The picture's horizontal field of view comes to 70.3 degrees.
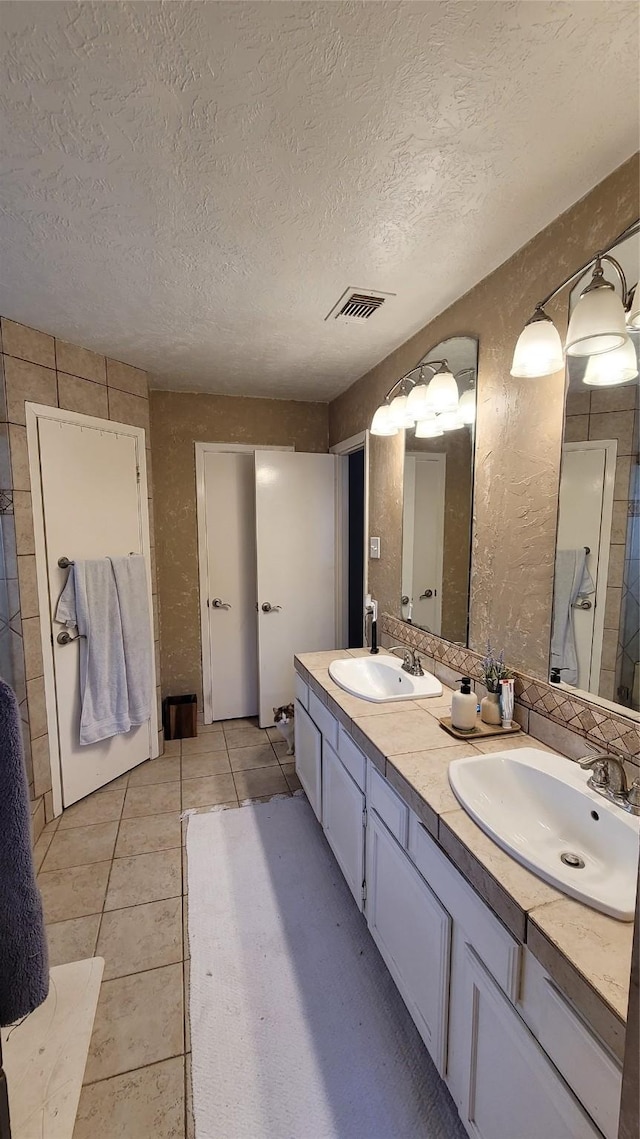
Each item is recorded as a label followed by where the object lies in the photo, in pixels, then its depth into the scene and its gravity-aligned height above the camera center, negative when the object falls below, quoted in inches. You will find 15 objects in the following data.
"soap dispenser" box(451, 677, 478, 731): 57.1 -22.8
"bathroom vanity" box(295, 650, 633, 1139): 27.3 -32.6
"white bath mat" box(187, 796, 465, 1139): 45.1 -57.9
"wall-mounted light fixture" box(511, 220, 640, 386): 42.8 +20.0
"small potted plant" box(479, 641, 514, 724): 58.7 -20.6
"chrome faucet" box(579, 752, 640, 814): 40.0 -23.4
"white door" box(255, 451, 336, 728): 122.7 -8.7
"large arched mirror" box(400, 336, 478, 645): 69.7 +6.1
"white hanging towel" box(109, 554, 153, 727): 101.3 -22.4
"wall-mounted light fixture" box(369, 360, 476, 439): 68.8 +20.4
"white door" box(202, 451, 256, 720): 128.0 -15.3
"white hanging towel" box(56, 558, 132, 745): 92.4 -24.6
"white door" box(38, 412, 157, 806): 89.3 +2.6
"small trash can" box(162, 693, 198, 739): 122.9 -51.2
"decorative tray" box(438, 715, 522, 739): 56.0 -25.3
